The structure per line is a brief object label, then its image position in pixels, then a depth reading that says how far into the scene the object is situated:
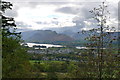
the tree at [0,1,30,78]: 11.76
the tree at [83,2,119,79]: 7.57
